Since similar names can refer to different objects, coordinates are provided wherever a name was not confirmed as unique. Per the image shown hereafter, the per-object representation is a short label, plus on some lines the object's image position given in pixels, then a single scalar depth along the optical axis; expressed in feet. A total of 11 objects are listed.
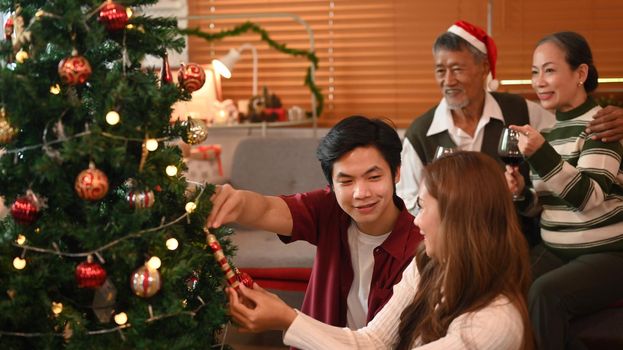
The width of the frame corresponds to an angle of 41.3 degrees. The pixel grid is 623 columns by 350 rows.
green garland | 14.99
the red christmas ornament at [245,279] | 5.50
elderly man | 10.73
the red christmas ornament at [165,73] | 5.17
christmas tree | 4.61
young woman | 5.32
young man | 6.66
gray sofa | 13.47
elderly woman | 8.68
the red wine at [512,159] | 8.96
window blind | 14.46
